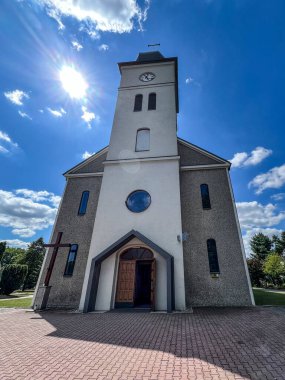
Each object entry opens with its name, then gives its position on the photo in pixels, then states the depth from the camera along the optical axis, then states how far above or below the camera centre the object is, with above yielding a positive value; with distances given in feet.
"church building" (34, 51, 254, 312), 36.40 +11.80
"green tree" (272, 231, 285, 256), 147.96 +36.49
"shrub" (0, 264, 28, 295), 75.10 +1.45
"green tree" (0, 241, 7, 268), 101.43 +16.19
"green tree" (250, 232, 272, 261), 148.27 +35.15
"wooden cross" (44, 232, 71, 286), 37.76 +5.82
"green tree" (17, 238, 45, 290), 124.77 +13.96
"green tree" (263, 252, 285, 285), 101.06 +13.67
